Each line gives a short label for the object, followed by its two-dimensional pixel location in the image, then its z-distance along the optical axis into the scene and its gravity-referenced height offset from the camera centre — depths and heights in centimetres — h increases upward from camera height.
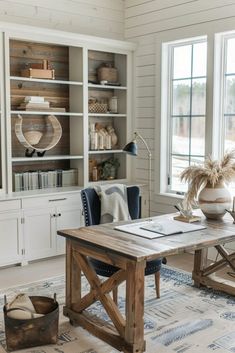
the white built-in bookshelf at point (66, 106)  483 +26
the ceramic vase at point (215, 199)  346 -52
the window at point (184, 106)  491 +26
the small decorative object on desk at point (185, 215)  346 -65
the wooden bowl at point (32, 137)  489 -9
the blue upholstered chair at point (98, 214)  325 -69
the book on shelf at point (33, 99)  481 +31
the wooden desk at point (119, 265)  267 -85
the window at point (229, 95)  459 +35
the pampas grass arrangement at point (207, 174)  347 -34
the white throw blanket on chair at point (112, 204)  372 -61
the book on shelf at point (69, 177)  520 -54
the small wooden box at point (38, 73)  477 +59
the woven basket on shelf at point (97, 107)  537 +26
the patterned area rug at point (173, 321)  291 -137
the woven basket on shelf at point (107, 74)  546 +67
